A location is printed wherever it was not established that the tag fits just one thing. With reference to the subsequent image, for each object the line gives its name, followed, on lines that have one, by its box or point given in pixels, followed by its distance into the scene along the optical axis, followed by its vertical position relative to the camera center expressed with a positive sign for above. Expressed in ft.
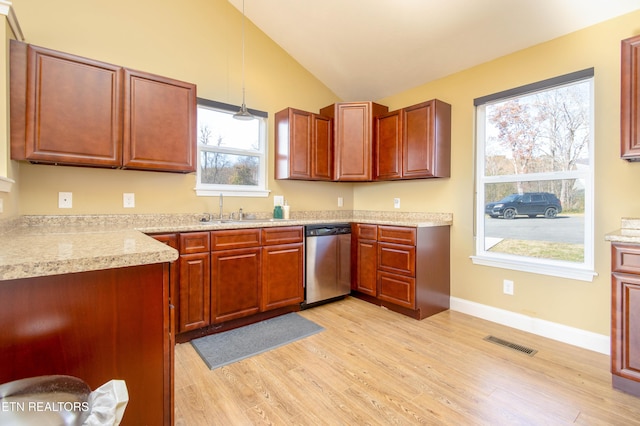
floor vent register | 7.62 -3.43
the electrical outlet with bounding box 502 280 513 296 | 9.25 -2.23
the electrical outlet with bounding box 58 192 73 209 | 7.78 +0.34
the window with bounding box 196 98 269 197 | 10.22 +2.21
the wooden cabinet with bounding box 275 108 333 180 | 11.15 +2.63
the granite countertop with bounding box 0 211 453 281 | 2.99 -0.42
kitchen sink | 9.70 -0.24
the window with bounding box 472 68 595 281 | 8.04 +1.09
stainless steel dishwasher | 10.53 -1.77
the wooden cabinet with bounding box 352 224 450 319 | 9.69 -1.83
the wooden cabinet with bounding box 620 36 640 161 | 6.29 +2.46
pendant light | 9.17 +3.03
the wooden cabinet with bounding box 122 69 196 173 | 7.74 +2.43
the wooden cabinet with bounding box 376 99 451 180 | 10.24 +2.61
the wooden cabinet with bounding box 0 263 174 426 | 3.00 -1.31
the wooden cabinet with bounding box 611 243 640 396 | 5.76 -1.99
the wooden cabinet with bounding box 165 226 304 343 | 8.04 -1.88
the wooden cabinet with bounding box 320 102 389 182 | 11.71 +2.94
